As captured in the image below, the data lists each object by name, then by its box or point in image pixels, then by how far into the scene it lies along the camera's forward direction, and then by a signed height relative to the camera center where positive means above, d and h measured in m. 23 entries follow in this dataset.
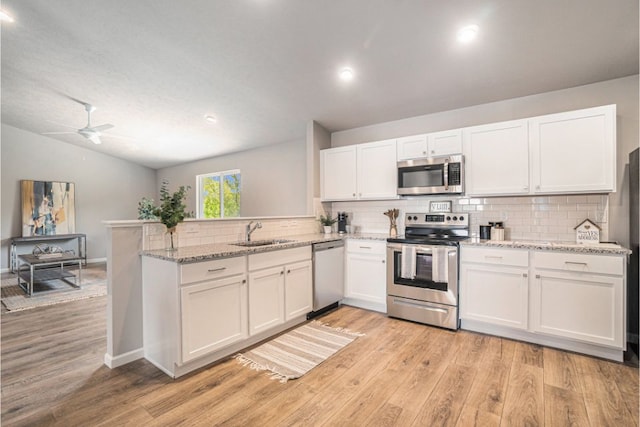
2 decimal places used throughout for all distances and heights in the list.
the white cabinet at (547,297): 2.44 -0.79
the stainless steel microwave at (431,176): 3.30 +0.41
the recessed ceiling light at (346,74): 3.12 +1.48
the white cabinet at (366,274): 3.60 -0.79
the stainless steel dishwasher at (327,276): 3.44 -0.78
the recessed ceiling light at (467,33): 2.39 +1.46
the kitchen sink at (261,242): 3.21 -0.35
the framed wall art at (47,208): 6.53 +0.12
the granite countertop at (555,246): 2.42 -0.32
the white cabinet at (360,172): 3.85 +0.55
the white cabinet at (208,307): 2.20 -0.78
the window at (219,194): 6.66 +0.43
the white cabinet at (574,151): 2.63 +0.55
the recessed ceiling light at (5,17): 2.88 +1.93
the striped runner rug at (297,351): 2.36 -1.24
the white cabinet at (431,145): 3.37 +0.78
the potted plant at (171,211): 2.54 +0.01
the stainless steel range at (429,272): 3.07 -0.66
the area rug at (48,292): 4.09 -1.23
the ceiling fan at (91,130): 4.71 +1.34
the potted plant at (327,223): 4.15 -0.16
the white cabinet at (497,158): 3.01 +0.55
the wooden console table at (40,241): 6.28 -0.66
